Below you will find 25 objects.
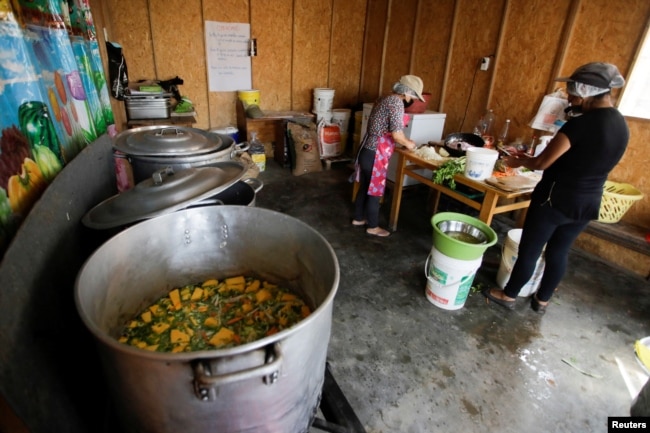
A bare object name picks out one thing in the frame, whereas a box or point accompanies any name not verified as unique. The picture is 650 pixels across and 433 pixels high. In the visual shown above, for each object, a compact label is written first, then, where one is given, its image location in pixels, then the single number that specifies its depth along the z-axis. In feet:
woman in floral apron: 9.92
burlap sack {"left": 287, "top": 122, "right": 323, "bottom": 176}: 16.44
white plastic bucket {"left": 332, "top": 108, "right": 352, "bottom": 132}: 18.43
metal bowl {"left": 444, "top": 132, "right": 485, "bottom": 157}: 10.26
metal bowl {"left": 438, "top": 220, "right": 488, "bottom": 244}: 8.20
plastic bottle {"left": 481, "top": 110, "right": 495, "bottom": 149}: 12.71
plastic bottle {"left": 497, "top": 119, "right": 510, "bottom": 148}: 11.91
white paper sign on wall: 16.06
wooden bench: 9.27
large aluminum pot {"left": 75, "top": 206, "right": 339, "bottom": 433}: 2.59
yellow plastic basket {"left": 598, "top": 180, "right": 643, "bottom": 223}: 9.06
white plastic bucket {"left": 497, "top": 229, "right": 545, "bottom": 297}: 8.36
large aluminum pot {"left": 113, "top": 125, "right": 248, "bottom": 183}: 6.11
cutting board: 8.27
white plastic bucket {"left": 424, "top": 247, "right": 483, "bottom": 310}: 7.70
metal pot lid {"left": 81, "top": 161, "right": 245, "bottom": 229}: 4.25
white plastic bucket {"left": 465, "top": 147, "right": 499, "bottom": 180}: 8.49
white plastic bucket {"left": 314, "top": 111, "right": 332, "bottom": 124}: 18.07
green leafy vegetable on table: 9.25
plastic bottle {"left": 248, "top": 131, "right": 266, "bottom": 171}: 16.15
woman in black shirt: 5.98
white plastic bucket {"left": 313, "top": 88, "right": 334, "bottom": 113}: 17.72
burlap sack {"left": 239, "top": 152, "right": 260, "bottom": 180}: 12.38
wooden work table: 8.35
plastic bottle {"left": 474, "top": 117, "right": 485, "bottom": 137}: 12.76
